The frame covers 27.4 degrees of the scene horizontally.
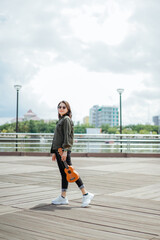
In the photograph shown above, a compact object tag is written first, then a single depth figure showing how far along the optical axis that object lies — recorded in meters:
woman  4.75
